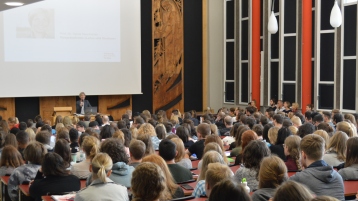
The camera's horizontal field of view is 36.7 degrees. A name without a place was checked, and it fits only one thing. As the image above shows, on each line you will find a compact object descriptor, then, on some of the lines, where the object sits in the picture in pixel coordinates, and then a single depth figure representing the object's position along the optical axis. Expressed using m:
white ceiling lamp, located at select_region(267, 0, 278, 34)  12.55
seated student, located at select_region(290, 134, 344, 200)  4.24
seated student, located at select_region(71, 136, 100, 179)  5.67
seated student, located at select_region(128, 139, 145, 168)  5.54
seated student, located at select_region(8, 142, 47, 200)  5.55
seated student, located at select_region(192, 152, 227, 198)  4.40
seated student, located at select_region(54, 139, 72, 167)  5.63
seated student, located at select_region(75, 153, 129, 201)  4.14
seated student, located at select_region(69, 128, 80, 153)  7.50
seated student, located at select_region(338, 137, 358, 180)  5.11
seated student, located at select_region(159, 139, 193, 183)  5.23
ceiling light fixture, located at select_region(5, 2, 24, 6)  7.39
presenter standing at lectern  13.91
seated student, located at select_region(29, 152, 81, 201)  4.86
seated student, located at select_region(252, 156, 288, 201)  3.84
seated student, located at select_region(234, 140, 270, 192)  4.68
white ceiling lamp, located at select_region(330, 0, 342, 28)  10.89
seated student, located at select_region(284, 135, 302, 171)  5.53
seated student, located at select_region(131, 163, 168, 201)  3.60
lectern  14.44
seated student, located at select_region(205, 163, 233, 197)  3.75
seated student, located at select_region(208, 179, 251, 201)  2.68
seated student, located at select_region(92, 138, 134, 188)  5.10
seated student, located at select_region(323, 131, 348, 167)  5.82
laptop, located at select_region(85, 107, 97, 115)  13.84
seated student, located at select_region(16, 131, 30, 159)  7.02
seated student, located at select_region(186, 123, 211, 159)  7.18
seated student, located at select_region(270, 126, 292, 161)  6.27
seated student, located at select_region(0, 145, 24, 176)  5.81
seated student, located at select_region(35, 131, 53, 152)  7.03
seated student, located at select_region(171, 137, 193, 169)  6.06
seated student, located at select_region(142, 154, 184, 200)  4.53
